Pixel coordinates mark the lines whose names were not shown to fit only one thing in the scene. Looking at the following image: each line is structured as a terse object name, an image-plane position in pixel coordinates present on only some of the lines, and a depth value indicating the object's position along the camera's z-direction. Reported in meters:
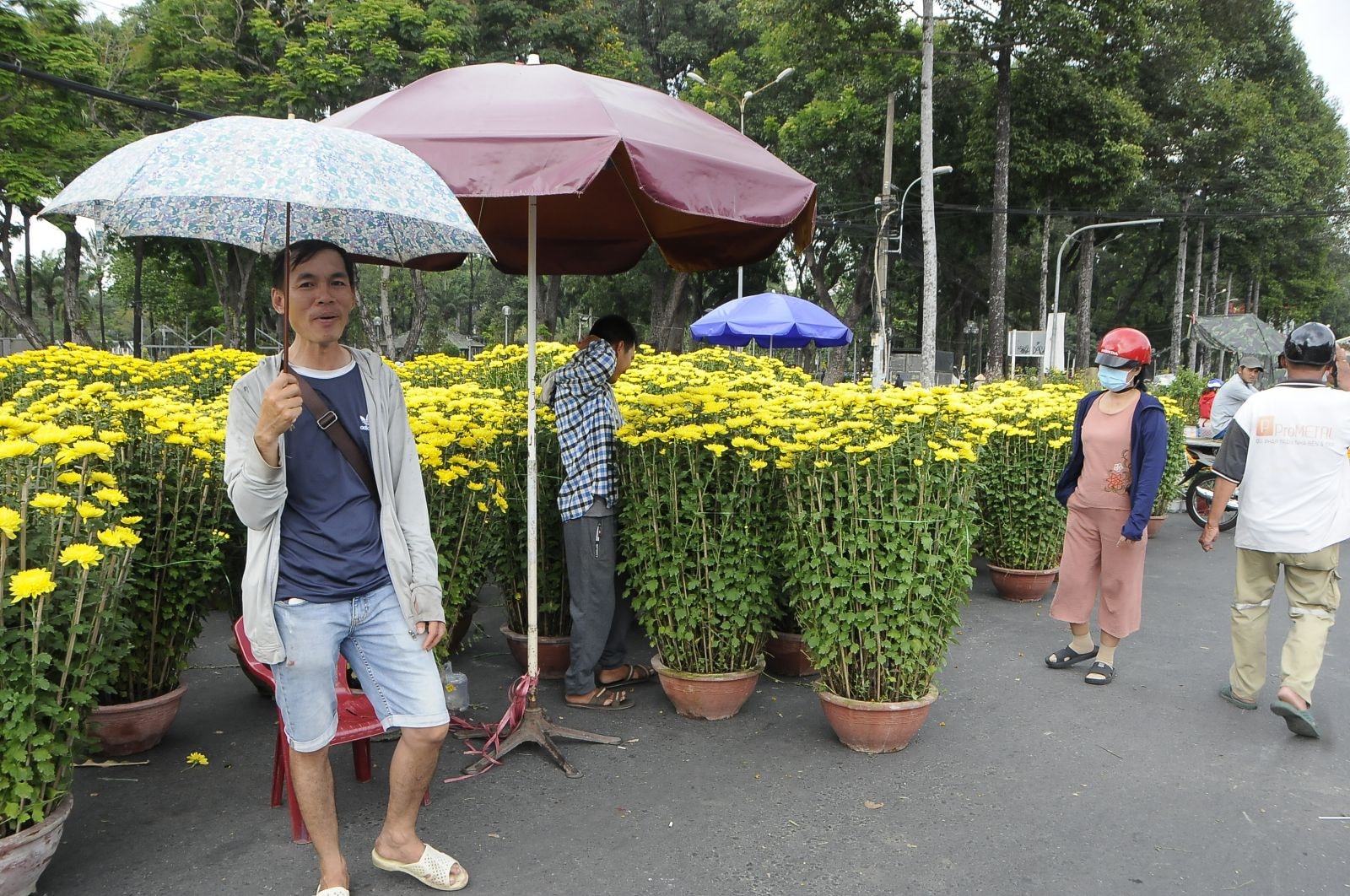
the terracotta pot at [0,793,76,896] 2.53
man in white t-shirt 4.29
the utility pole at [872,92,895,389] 20.77
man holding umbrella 2.40
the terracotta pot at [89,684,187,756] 3.64
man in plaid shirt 4.21
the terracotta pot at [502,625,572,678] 4.79
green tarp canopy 20.58
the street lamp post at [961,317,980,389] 40.83
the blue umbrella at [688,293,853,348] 12.02
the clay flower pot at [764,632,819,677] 4.88
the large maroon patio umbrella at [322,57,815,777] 2.91
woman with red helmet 4.62
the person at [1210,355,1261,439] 9.73
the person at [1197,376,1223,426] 13.48
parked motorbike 10.24
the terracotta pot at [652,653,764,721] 4.21
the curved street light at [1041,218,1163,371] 20.61
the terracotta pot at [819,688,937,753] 3.87
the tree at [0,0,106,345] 15.34
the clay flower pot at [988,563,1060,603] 6.58
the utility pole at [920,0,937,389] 16.84
